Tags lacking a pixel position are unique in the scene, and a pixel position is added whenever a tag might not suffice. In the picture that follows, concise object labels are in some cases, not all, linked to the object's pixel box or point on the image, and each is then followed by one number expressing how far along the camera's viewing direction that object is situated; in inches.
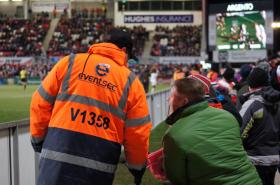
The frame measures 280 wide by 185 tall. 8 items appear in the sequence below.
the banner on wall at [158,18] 2591.0
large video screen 1330.0
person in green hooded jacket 134.3
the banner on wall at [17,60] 2383.1
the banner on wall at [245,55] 1343.5
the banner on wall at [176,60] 2271.2
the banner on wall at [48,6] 2111.2
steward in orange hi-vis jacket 154.9
